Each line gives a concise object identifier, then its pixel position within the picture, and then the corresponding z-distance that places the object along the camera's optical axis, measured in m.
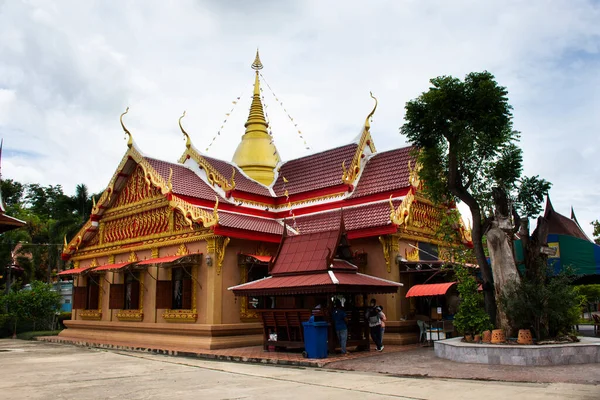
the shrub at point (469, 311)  13.22
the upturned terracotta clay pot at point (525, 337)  11.83
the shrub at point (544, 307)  11.91
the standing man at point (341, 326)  13.66
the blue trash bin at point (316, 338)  13.12
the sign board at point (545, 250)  13.08
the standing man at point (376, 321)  14.69
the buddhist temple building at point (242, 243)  15.51
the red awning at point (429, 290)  15.30
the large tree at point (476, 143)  13.91
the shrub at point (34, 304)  26.36
